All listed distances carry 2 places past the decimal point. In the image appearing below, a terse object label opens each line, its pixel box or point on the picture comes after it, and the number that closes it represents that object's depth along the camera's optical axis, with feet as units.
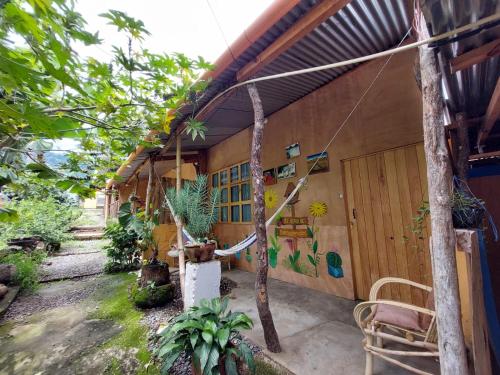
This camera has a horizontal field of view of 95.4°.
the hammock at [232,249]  7.73
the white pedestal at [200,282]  7.89
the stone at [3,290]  9.97
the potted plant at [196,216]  8.32
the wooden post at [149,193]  11.07
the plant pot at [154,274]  9.38
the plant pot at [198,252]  8.13
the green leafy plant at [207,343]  4.27
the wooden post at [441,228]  2.97
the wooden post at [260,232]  5.50
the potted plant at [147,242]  9.43
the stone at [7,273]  11.35
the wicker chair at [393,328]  4.01
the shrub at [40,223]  17.21
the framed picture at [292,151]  10.64
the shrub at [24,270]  11.65
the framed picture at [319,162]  9.33
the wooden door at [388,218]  7.00
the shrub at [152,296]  8.60
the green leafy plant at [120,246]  14.43
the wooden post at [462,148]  6.53
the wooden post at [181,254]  8.43
